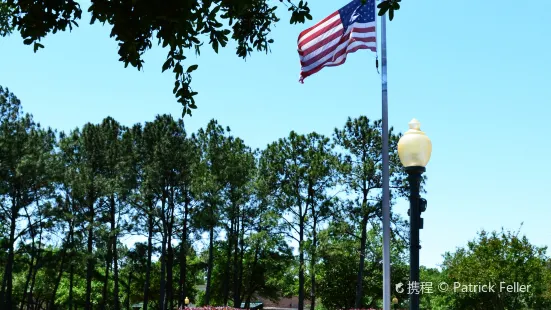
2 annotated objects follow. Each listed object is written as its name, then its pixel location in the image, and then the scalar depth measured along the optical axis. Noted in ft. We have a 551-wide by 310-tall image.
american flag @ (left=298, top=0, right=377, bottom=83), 39.73
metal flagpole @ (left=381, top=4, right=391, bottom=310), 32.48
